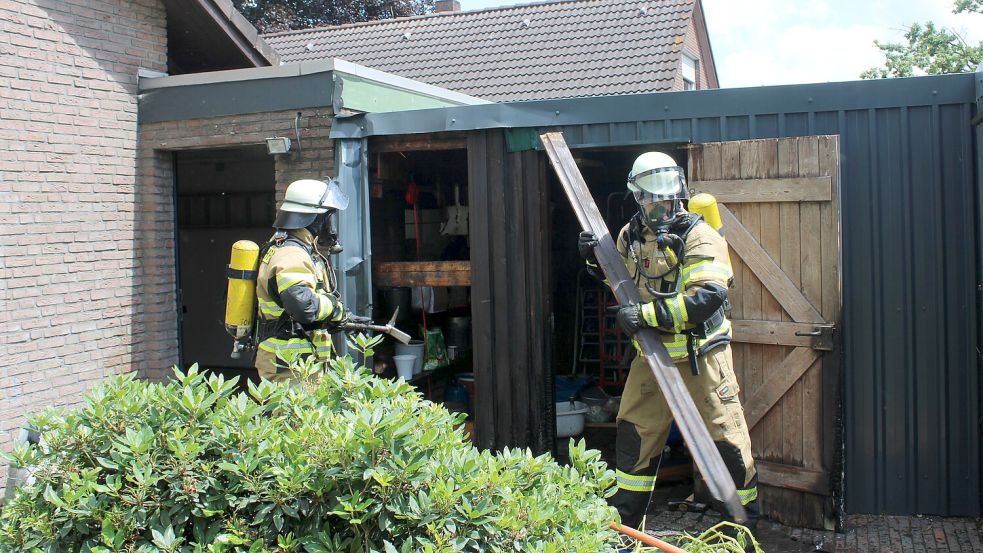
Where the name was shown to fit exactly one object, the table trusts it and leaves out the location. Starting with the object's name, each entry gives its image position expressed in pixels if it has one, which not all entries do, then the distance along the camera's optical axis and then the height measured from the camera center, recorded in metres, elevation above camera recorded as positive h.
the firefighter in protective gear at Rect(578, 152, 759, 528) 4.90 -0.27
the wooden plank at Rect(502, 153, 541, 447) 6.71 -0.13
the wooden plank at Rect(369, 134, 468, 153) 6.98 +1.10
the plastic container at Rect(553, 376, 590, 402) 8.46 -1.10
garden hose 2.83 -0.88
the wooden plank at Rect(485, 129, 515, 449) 6.72 +0.08
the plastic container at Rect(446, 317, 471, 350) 8.95 -0.53
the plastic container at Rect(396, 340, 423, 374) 8.02 -0.65
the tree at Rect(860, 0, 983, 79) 25.75 +6.90
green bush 2.49 -0.61
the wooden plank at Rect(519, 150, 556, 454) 6.70 -0.18
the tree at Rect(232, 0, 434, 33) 24.59 +7.74
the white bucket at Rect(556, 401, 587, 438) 7.84 -1.27
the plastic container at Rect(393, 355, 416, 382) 7.86 -0.76
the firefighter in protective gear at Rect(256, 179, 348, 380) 5.31 -0.03
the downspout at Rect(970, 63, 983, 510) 5.50 +0.29
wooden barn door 5.58 -0.17
